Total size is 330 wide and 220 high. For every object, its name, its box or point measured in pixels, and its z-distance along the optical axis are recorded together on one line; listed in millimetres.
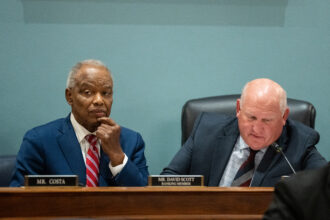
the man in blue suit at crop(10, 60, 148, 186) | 4574
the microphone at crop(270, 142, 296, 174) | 4524
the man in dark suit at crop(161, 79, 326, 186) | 4629
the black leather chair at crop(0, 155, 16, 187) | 4803
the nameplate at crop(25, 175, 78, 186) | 4264
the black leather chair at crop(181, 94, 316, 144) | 4882
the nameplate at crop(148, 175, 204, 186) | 4298
